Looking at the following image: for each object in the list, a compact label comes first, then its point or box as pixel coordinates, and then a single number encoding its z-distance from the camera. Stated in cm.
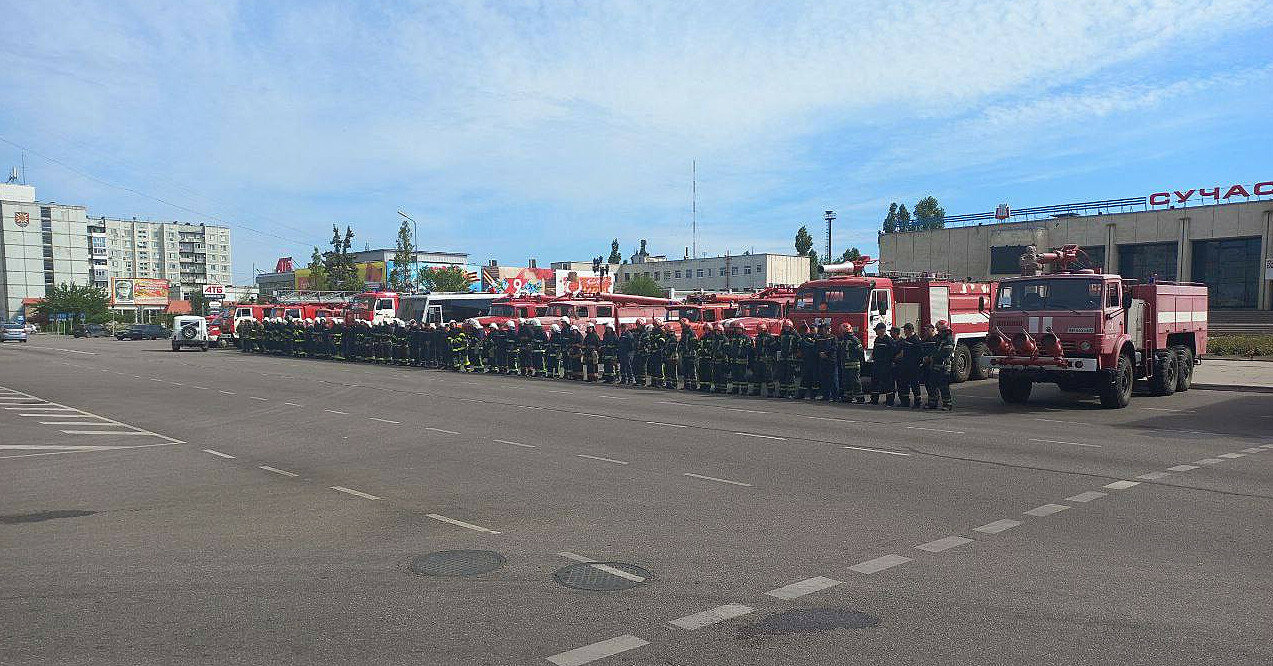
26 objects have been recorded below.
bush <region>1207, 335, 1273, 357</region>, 2775
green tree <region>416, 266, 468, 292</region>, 7500
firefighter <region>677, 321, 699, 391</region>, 2108
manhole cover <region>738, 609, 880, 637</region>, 490
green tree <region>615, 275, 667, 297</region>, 8325
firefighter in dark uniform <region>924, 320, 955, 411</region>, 1585
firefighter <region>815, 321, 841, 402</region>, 1783
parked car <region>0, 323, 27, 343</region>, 6184
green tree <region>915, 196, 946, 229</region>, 11831
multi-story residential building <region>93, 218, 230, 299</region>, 14650
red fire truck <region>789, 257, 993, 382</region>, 2138
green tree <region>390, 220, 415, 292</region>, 6869
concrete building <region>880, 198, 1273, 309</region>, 4747
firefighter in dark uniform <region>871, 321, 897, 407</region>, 1686
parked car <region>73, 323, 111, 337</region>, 8012
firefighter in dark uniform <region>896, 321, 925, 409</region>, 1641
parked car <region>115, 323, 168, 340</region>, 6506
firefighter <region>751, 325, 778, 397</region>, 1942
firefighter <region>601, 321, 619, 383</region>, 2323
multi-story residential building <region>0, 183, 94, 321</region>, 12312
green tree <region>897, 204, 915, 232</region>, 6308
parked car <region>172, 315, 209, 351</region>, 4122
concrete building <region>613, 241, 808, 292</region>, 9525
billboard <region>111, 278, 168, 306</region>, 11812
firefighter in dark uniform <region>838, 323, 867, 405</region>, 1748
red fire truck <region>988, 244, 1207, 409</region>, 1570
